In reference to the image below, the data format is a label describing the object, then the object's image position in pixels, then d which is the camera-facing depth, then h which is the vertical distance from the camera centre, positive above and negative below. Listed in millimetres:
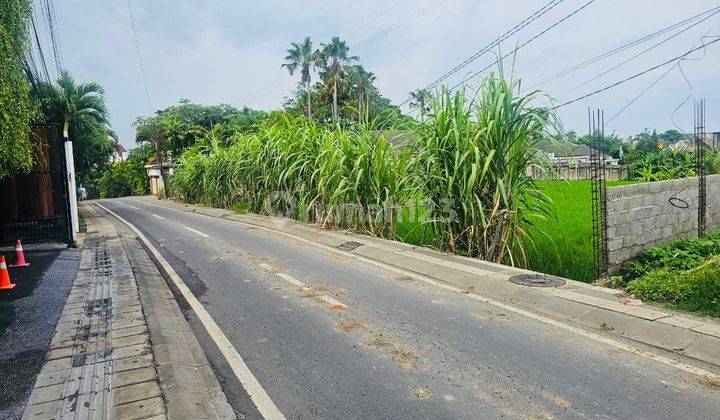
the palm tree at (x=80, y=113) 21125 +3904
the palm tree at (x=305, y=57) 55812 +15630
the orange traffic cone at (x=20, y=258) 8539 -1055
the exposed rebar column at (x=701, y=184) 8467 -200
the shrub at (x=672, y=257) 6691 -1237
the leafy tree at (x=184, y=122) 43469 +7437
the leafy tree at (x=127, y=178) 60000 +2332
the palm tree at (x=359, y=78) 53719 +12837
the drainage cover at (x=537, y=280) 6128 -1339
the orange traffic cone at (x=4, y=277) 6891 -1124
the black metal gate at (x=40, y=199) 10906 +27
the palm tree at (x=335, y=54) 55281 +15582
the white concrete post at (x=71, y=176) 13203 +625
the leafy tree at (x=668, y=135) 78131 +6636
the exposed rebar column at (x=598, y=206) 6605 -405
